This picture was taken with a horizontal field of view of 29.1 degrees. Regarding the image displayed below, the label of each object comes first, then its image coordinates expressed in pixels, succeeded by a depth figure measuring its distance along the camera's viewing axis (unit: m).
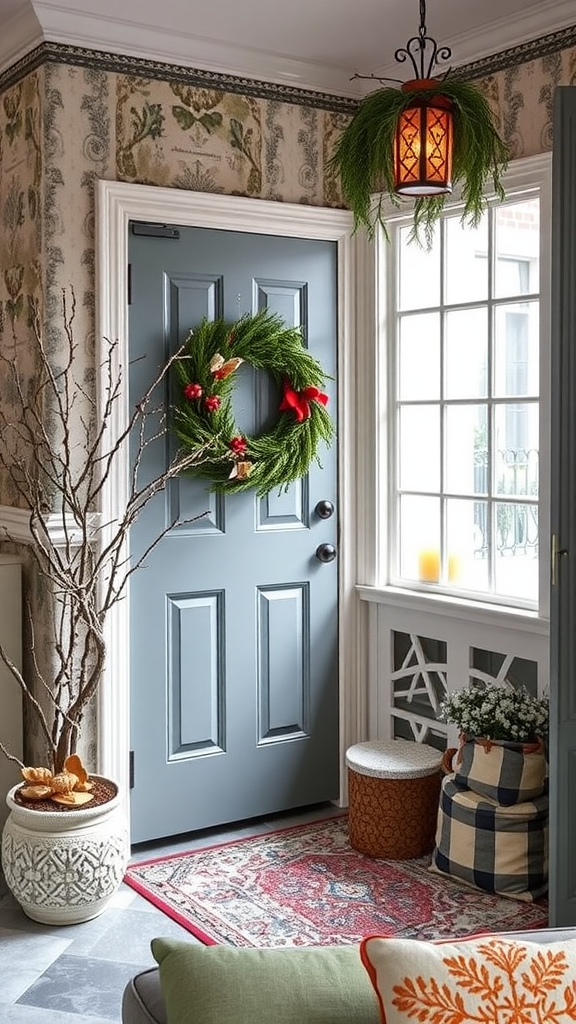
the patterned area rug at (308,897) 3.08
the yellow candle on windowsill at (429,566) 3.88
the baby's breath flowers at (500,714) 3.31
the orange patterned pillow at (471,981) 1.18
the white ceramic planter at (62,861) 3.07
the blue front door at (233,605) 3.65
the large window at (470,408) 3.52
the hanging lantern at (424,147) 2.82
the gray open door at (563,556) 2.88
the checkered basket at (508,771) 3.25
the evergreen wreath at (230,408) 3.61
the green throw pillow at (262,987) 1.25
